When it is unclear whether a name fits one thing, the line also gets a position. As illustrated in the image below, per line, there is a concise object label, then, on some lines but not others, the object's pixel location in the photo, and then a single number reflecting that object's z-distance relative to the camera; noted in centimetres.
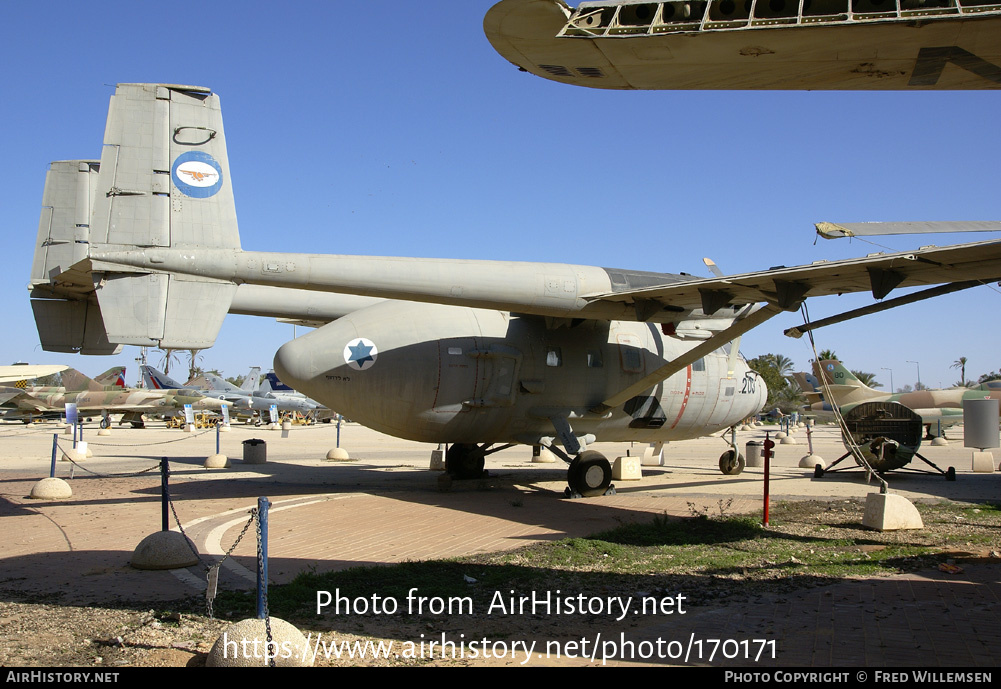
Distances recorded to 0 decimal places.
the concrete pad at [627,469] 1712
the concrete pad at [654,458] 2148
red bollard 1039
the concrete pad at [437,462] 1895
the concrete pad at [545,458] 2285
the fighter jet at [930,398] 2864
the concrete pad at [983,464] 1883
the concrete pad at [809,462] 2003
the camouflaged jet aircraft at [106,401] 4297
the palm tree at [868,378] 7638
